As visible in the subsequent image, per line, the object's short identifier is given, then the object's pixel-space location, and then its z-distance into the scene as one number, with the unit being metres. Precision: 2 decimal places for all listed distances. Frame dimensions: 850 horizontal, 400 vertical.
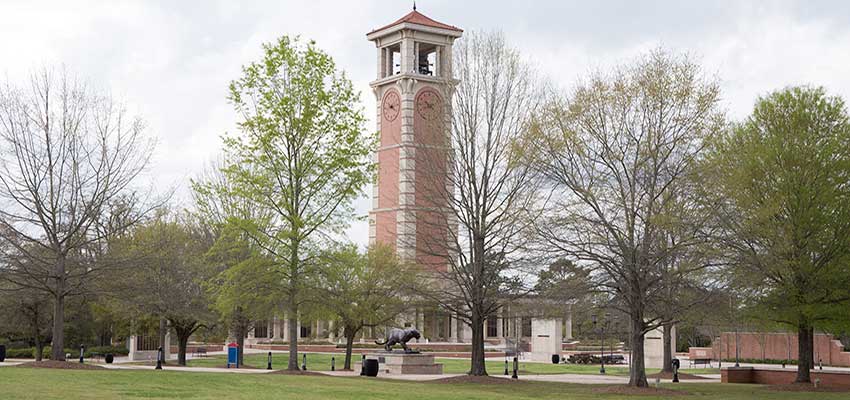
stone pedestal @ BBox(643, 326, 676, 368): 54.25
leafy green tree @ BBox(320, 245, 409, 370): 34.00
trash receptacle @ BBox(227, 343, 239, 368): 43.47
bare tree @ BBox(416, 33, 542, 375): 33.62
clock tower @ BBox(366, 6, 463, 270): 88.38
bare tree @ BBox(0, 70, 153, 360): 31.55
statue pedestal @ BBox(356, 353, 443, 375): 40.03
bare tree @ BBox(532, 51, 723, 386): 29.80
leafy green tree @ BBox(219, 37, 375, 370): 33.69
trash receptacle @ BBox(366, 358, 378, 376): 36.28
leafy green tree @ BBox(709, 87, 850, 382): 30.92
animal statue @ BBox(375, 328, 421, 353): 41.81
